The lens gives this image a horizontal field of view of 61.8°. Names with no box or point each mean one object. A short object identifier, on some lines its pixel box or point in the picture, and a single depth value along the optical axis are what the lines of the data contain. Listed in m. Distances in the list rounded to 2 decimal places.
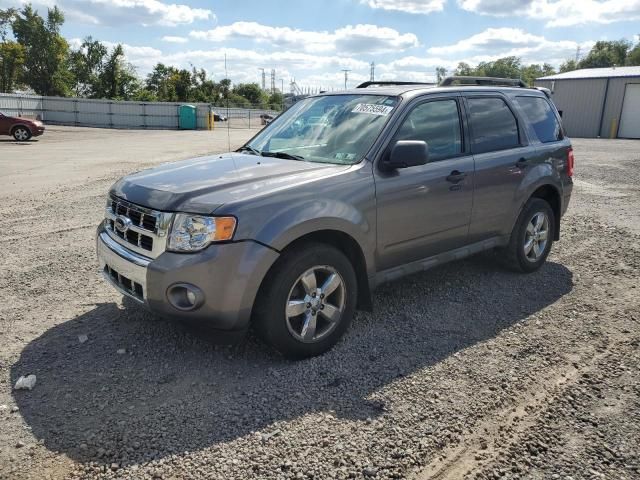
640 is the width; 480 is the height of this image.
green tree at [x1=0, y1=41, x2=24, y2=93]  59.47
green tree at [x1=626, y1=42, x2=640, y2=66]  73.12
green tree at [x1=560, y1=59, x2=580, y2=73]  88.82
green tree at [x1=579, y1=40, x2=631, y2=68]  79.94
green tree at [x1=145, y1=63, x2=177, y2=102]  65.31
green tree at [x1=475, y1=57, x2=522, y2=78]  112.12
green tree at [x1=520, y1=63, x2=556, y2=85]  99.19
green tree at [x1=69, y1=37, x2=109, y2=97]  67.31
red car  23.36
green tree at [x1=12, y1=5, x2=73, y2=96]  62.59
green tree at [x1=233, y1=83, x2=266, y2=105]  88.94
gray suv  3.30
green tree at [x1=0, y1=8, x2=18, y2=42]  65.62
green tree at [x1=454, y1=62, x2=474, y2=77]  118.69
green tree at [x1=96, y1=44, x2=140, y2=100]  62.81
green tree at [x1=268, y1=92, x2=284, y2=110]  86.19
